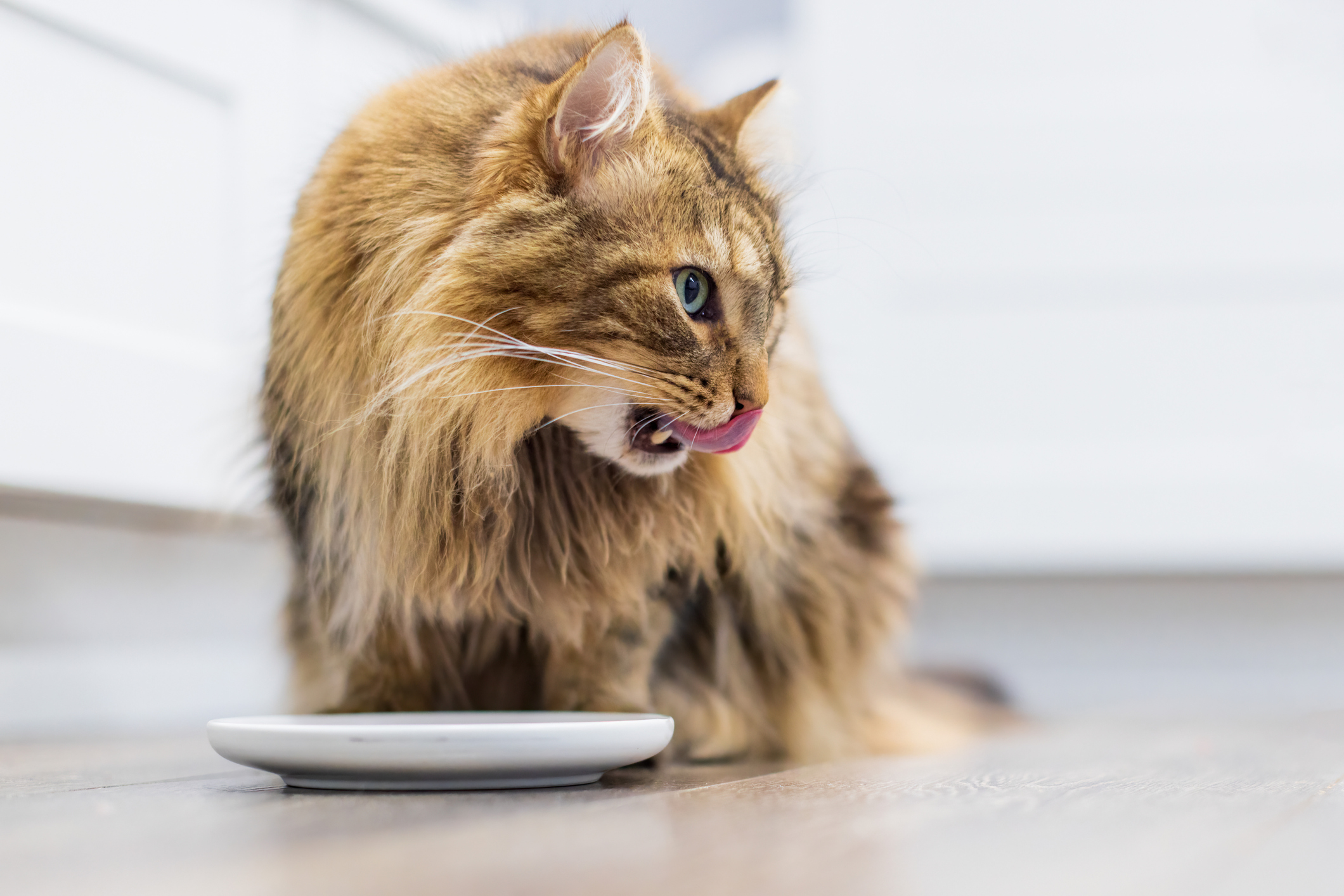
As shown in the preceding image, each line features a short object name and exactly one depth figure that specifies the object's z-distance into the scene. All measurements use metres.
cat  0.97
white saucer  0.83
